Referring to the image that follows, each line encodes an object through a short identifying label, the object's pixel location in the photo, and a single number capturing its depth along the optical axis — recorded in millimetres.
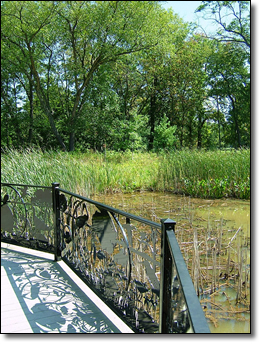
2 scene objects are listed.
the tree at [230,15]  17578
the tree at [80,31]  14750
